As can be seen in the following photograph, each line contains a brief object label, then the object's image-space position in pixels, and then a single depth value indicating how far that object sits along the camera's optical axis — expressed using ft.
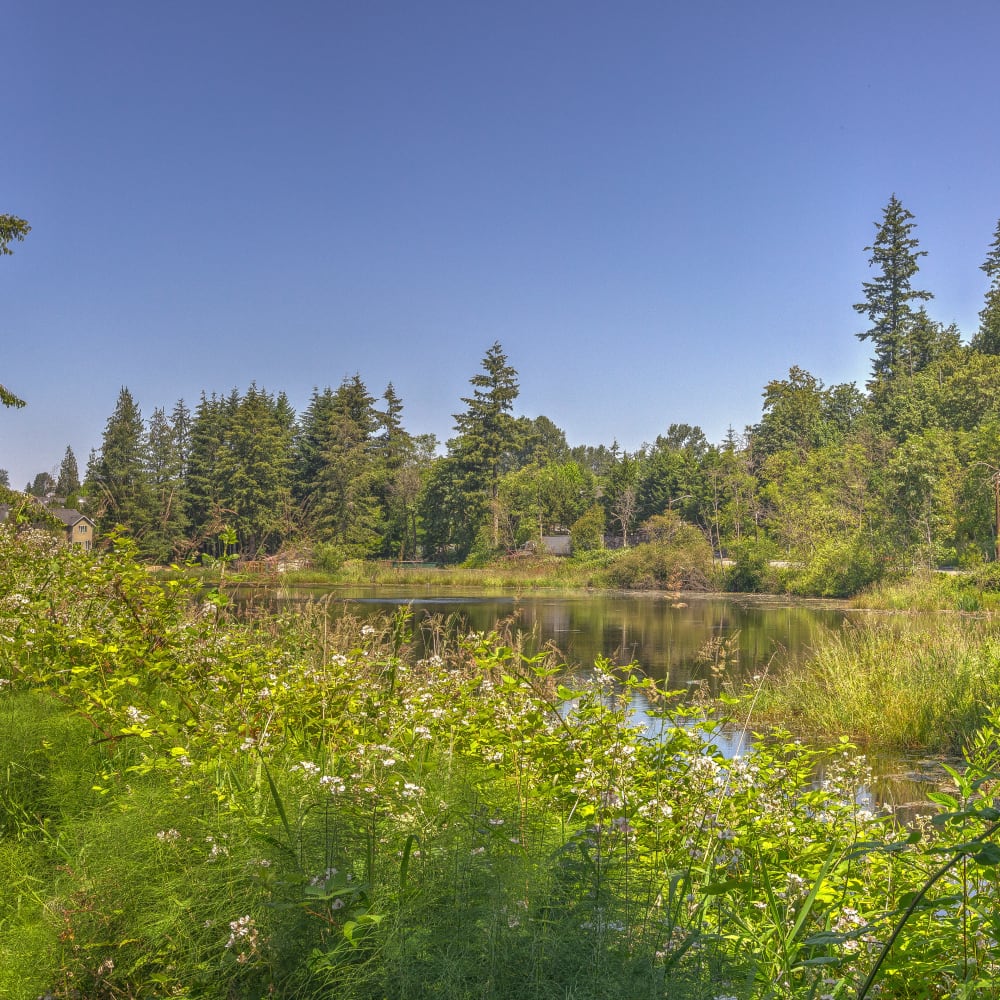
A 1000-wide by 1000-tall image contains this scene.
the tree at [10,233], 49.01
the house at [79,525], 174.00
